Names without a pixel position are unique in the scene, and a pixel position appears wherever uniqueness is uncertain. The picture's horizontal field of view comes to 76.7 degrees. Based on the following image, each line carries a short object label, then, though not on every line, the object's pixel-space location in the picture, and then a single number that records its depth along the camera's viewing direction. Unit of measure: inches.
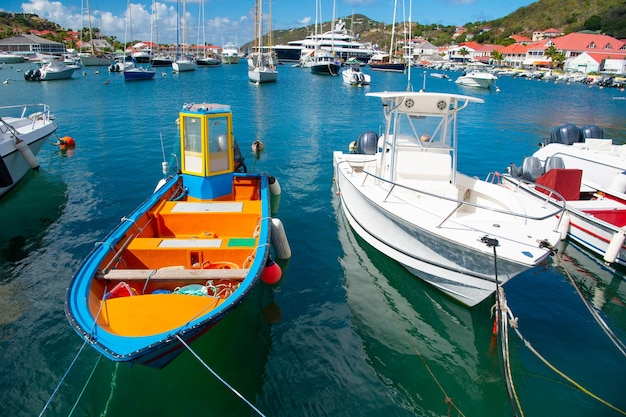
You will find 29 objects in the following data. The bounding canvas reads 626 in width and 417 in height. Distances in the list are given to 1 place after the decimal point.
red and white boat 412.2
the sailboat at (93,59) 3067.7
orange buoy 782.4
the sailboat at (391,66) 3348.9
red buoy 307.1
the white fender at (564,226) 444.7
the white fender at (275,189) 516.1
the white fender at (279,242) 351.7
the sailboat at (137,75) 2106.3
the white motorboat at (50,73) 1991.9
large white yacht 4694.9
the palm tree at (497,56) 4450.3
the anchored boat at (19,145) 531.5
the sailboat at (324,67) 2851.9
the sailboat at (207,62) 3518.7
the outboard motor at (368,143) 583.4
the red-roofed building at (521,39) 4790.8
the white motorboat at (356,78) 2175.2
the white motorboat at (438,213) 288.2
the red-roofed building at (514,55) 4249.5
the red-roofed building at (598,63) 3307.8
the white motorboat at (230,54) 4544.8
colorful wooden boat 195.2
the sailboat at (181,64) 2819.9
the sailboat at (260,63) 2026.3
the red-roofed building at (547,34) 4840.1
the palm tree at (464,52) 4859.7
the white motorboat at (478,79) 2277.3
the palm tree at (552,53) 3774.6
